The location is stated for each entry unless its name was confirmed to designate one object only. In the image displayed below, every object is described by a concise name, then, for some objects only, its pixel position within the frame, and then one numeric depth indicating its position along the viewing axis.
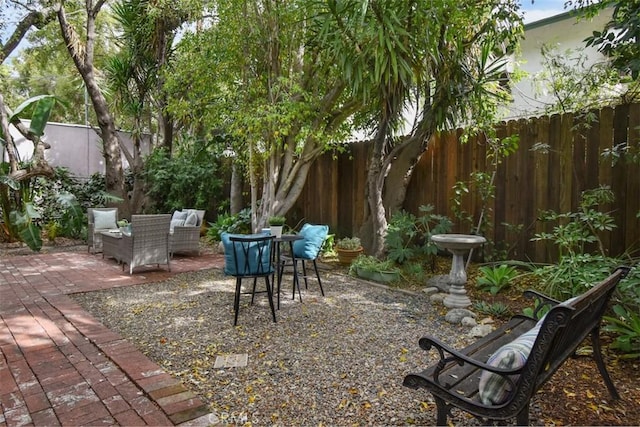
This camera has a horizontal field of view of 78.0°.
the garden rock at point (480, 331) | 3.37
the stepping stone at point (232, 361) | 2.83
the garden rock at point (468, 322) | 3.63
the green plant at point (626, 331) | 2.80
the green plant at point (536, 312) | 2.72
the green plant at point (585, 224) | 4.05
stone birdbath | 3.99
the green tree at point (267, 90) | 6.23
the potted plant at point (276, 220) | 6.48
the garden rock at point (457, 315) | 3.73
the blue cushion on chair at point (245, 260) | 3.81
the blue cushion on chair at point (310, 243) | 4.79
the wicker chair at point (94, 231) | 7.55
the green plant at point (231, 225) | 8.17
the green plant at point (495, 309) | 3.87
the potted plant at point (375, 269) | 5.24
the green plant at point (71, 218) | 8.09
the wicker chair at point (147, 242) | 5.70
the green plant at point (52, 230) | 8.78
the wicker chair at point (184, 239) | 7.09
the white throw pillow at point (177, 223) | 7.61
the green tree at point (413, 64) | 4.74
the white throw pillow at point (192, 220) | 7.47
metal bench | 1.58
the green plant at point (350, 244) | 6.23
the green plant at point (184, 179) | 9.70
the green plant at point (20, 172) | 7.72
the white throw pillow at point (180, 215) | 7.82
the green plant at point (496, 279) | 4.53
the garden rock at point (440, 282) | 4.71
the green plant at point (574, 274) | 3.57
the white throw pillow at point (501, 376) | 1.67
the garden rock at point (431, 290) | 4.72
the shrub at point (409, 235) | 5.42
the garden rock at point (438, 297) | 4.37
